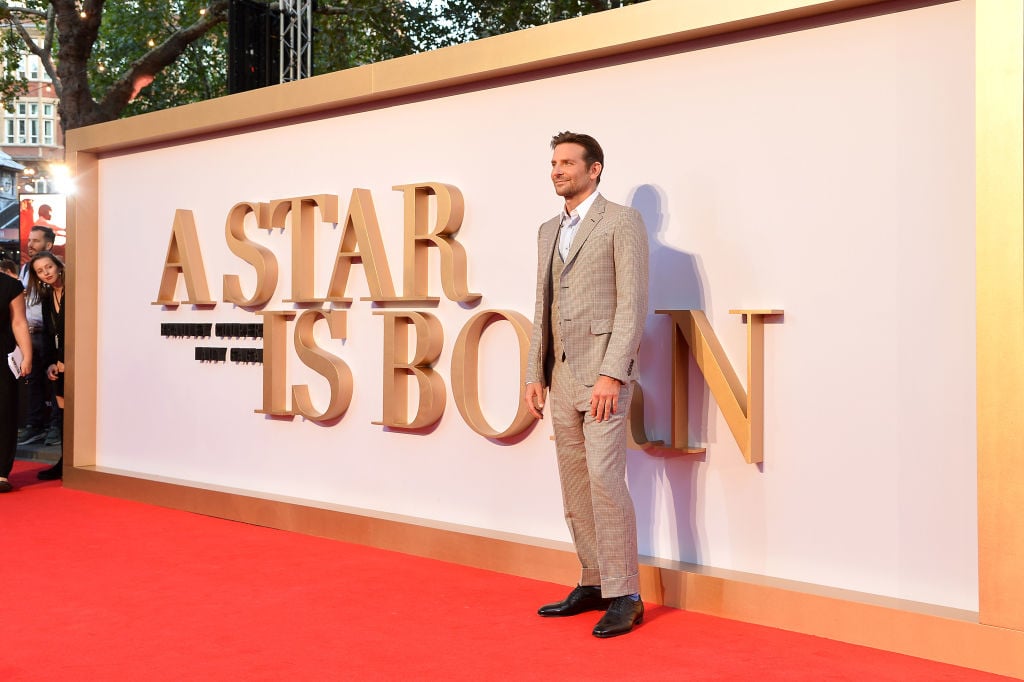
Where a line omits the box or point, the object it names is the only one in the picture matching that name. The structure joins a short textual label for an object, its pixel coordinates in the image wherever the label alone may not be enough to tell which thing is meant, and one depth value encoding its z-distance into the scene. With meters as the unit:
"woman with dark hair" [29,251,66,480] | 8.63
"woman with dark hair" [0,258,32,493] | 7.52
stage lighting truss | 11.55
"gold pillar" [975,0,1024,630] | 3.73
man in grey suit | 4.22
